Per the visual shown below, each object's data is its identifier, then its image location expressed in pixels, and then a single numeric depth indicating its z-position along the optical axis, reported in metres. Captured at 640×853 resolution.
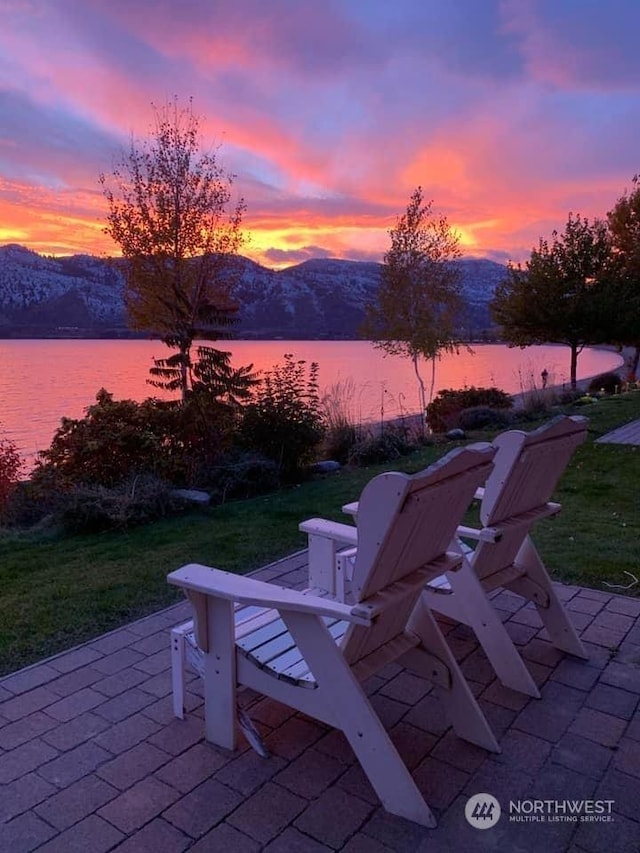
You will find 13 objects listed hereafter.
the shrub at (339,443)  9.89
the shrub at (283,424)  8.29
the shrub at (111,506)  5.93
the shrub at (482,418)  12.91
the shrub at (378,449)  9.32
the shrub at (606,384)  20.72
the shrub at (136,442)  7.27
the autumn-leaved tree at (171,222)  10.34
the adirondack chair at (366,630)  1.92
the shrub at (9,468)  8.23
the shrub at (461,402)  14.95
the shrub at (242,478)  7.30
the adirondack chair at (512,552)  2.66
